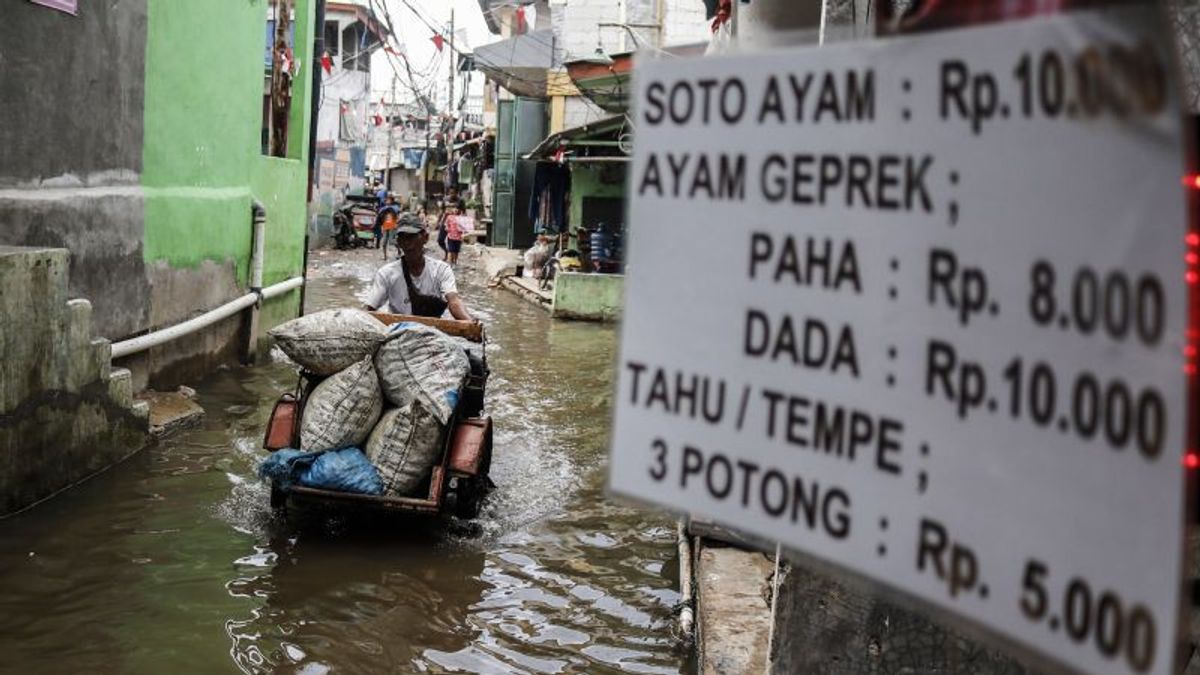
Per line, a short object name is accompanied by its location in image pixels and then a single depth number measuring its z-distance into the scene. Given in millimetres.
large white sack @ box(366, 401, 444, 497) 6219
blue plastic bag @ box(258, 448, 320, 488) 6184
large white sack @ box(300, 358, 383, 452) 6227
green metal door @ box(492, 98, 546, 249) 33312
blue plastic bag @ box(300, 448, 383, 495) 6121
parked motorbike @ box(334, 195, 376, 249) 32906
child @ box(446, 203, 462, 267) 28531
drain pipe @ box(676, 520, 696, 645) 5367
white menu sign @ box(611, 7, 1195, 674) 1421
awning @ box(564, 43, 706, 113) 19844
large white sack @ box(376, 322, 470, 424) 6305
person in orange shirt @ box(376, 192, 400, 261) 30750
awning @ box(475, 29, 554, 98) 30781
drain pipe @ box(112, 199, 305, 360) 9537
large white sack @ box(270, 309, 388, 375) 6277
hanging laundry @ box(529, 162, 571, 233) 27906
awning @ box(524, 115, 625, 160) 20812
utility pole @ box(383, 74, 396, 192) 57538
